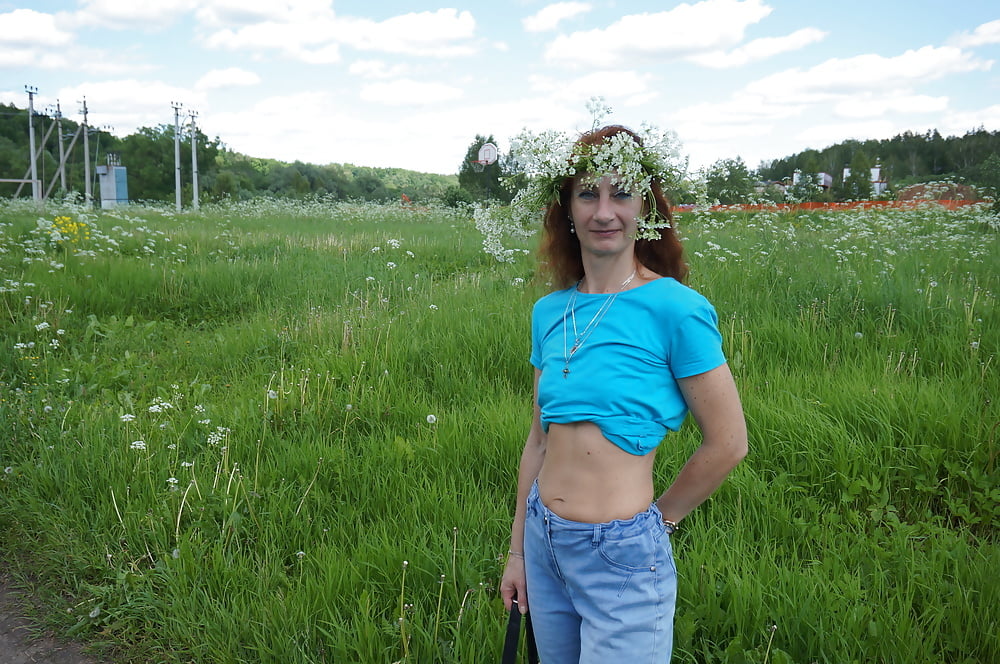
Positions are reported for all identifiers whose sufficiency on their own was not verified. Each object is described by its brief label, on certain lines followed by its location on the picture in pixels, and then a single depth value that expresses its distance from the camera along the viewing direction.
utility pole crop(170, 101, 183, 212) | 34.85
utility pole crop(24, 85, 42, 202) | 29.30
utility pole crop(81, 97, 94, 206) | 40.97
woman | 1.62
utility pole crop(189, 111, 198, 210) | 36.79
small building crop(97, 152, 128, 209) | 35.56
